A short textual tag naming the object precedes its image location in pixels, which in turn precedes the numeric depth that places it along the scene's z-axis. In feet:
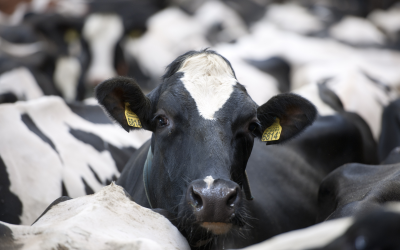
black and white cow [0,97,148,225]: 21.13
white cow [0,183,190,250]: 10.87
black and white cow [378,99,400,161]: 35.14
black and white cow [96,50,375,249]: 14.47
